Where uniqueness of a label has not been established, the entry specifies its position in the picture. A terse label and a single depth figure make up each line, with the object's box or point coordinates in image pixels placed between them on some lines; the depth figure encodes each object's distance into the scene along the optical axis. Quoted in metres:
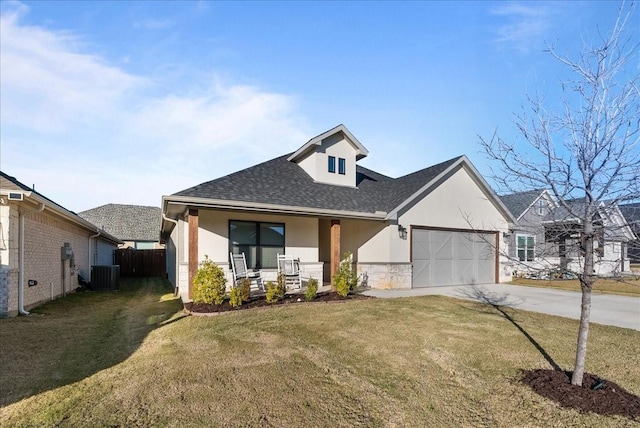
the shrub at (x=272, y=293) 8.80
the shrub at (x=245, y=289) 8.62
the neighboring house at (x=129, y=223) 31.36
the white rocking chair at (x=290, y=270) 10.97
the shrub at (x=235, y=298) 8.34
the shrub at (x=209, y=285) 8.30
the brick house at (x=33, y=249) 7.94
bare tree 3.93
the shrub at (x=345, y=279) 10.05
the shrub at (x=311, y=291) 9.32
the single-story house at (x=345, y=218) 10.67
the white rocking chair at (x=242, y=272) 10.33
